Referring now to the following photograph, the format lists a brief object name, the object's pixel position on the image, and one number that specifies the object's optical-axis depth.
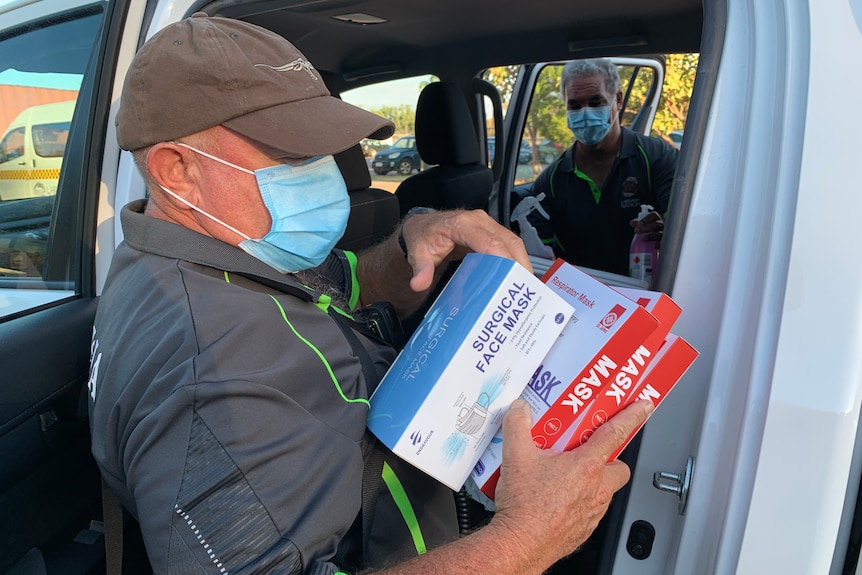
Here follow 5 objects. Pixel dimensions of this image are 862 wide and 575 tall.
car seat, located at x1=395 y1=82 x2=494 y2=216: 3.35
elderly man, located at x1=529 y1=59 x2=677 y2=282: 2.84
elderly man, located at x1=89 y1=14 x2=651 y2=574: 0.93
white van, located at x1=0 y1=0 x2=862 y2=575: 0.92
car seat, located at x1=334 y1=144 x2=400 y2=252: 2.75
